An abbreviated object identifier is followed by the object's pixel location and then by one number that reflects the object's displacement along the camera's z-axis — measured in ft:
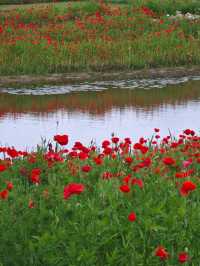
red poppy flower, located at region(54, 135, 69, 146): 27.56
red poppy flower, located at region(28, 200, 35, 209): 24.10
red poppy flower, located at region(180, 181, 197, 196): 22.56
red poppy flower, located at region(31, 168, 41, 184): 24.93
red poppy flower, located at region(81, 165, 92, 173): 25.34
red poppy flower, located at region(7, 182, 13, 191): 24.64
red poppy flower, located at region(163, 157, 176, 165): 25.61
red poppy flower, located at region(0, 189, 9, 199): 23.16
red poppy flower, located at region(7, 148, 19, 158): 28.10
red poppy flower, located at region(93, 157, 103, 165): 27.69
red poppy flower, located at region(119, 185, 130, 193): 22.56
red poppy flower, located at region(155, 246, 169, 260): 20.96
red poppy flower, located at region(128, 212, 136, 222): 21.52
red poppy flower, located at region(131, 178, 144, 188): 25.12
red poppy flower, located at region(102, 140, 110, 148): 29.31
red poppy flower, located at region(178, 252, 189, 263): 21.03
